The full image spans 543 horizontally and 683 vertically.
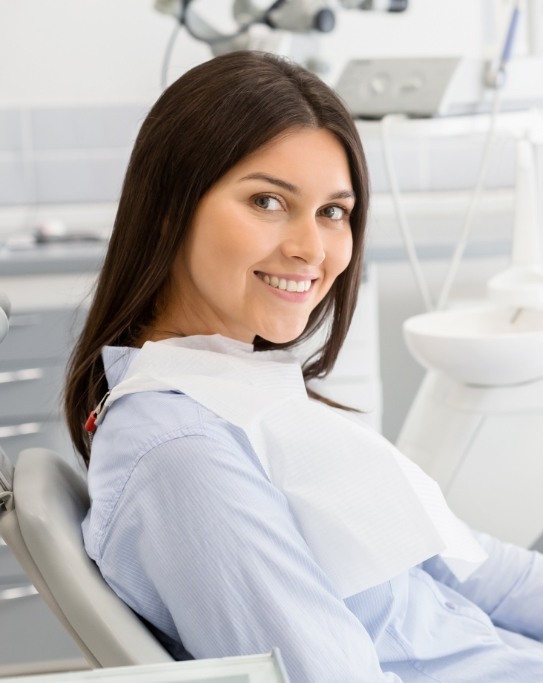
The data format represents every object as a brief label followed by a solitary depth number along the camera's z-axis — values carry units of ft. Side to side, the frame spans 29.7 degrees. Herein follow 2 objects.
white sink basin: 5.87
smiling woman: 2.82
